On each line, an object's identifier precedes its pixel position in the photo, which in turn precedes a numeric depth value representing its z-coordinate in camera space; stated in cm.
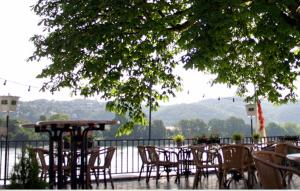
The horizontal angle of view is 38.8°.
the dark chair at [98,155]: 706
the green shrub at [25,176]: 360
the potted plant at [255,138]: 1186
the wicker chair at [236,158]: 677
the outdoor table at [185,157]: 857
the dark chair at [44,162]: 644
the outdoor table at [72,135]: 455
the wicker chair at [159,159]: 805
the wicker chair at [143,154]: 818
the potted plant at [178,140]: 946
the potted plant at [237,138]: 1059
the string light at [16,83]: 1611
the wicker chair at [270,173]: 341
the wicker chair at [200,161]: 709
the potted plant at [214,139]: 995
